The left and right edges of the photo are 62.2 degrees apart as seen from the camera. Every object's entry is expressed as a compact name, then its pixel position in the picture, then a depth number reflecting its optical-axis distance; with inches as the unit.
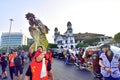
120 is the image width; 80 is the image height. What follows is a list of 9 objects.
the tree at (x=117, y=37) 1051.4
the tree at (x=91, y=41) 1387.7
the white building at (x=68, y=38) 1541.9
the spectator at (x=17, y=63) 166.6
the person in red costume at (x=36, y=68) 69.7
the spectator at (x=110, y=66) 89.9
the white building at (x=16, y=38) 2333.7
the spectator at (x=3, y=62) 213.6
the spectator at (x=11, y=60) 170.6
